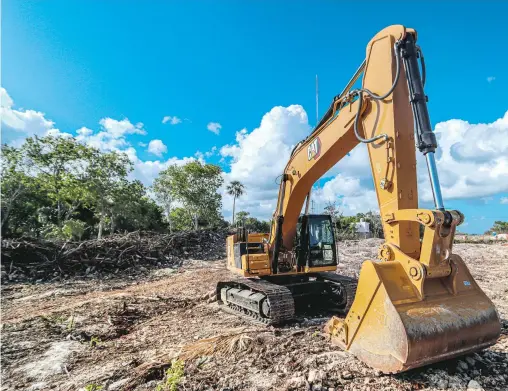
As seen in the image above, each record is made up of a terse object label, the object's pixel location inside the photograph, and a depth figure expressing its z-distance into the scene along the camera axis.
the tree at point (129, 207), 24.16
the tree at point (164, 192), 33.97
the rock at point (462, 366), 3.51
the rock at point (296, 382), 3.34
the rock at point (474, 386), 3.15
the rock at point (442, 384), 3.21
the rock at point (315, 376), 3.39
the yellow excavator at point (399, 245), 3.23
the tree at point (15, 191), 23.64
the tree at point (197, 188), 33.12
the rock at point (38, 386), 3.59
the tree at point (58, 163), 23.23
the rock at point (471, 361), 3.61
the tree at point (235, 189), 53.12
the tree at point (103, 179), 23.36
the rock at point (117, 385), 3.42
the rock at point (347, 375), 3.43
